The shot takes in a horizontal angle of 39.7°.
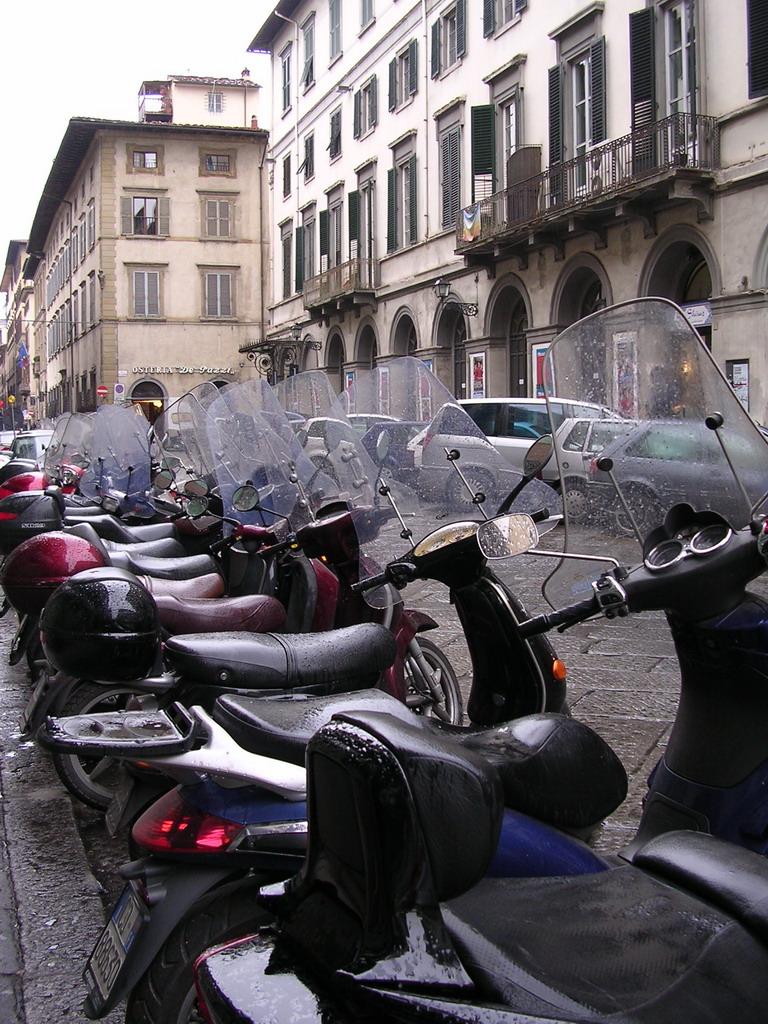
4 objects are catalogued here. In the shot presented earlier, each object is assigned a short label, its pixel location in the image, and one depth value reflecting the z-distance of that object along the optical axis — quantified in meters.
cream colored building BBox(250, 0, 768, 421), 15.03
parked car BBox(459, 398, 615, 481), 15.23
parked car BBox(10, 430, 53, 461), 18.77
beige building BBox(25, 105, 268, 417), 40.16
